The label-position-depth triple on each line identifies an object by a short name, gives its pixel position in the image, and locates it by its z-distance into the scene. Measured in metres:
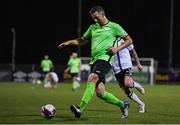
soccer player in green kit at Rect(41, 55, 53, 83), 40.41
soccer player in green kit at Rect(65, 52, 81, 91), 34.47
